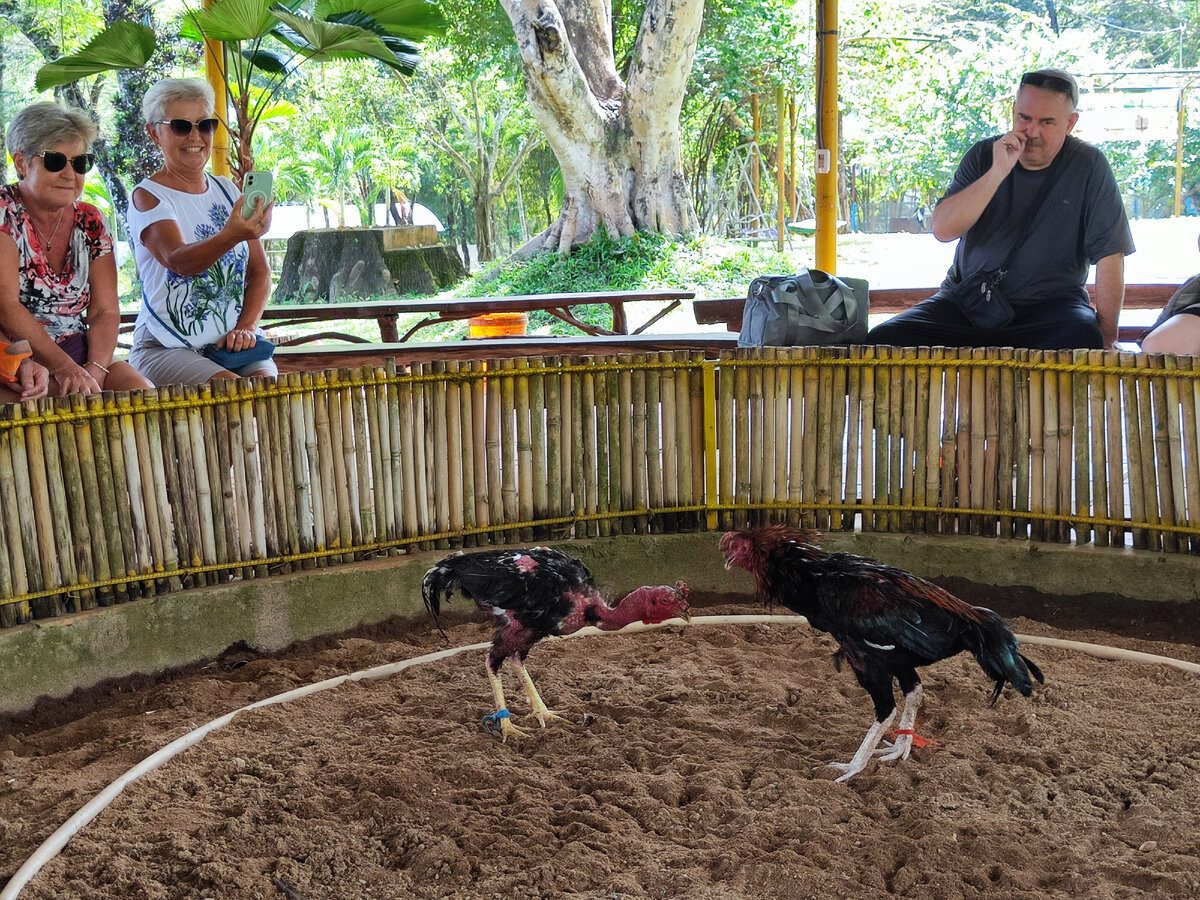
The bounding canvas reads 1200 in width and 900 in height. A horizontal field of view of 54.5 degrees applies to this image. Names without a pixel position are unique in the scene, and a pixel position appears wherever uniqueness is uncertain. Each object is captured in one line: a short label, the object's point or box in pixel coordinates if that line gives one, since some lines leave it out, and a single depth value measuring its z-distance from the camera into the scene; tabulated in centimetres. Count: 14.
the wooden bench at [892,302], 812
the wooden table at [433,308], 939
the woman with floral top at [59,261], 445
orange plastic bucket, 1132
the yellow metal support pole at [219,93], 817
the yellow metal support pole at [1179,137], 2042
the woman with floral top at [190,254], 478
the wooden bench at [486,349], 704
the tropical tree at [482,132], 2800
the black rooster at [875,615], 334
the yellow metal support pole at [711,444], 523
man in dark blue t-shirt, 523
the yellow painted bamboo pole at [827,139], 716
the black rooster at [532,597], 362
